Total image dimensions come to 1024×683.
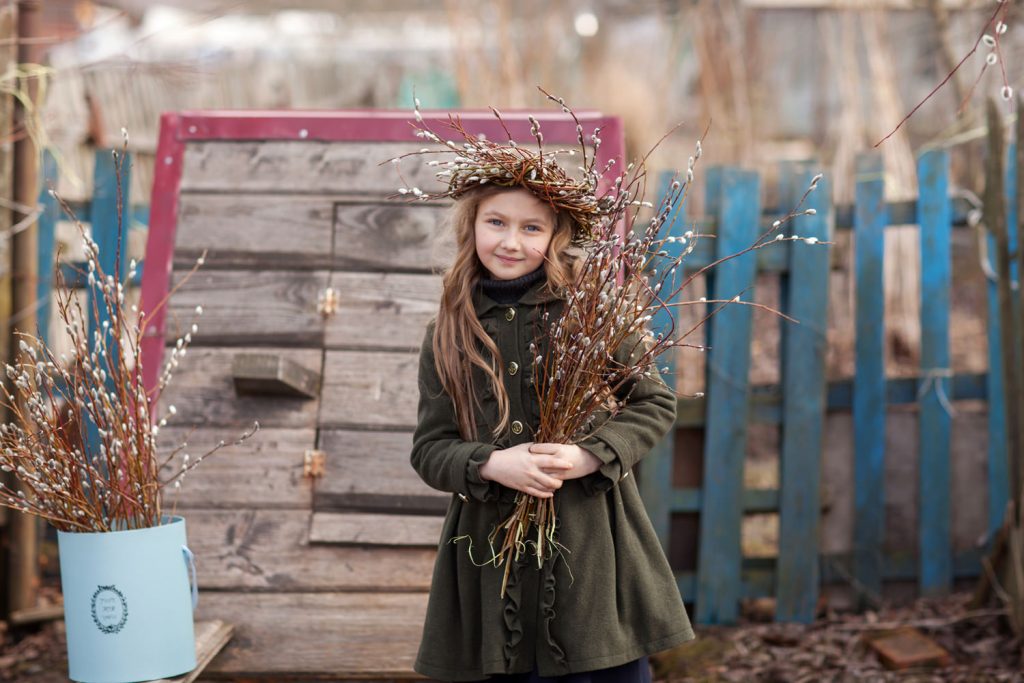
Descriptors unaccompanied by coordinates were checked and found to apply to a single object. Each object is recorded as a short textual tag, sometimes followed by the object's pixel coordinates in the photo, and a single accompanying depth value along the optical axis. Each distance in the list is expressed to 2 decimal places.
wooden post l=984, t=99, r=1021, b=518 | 3.85
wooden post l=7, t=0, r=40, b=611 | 4.22
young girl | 2.53
